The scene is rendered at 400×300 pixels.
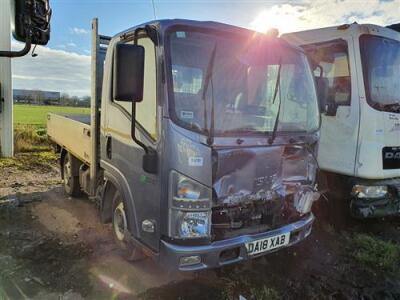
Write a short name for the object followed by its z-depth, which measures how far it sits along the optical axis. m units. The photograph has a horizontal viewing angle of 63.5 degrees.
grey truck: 2.51
